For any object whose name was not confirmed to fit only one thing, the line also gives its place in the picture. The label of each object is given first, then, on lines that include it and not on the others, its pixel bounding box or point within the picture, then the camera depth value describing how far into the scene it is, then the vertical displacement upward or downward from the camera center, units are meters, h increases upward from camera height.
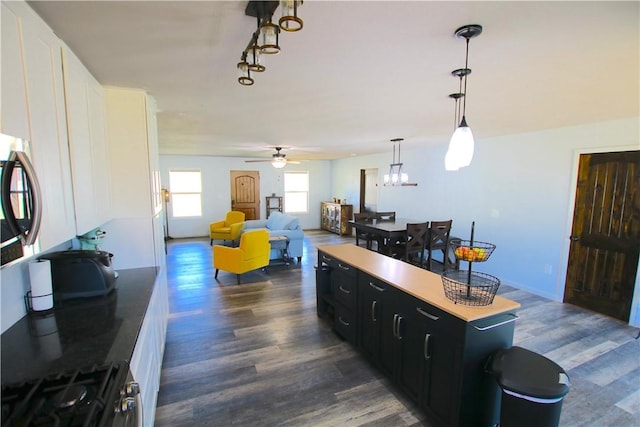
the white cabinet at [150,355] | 1.57 -1.08
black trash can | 1.54 -1.04
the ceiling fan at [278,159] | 6.25 +0.53
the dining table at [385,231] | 5.00 -0.77
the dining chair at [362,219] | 6.25 -0.70
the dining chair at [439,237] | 4.91 -0.84
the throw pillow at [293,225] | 6.18 -0.83
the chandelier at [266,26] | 0.96 +0.58
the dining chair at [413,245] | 4.85 -0.95
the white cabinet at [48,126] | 1.23 +0.25
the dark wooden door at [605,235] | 3.48 -0.55
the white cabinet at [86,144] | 1.66 +0.24
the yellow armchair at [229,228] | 7.23 -1.09
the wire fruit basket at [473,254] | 1.84 -0.41
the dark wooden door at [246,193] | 9.02 -0.27
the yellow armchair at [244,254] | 4.73 -1.14
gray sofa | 5.93 -0.95
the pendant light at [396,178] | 5.29 +0.16
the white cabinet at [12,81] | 1.03 +0.36
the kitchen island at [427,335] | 1.76 -1.02
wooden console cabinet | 8.93 -0.96
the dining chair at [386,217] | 6.33 -0.65
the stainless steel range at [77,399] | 0.96 -0.76
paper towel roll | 1.67 -0.59
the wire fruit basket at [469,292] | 1.83 -0.67
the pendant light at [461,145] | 1.97 +0.28
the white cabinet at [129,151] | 2.50 +0.27
